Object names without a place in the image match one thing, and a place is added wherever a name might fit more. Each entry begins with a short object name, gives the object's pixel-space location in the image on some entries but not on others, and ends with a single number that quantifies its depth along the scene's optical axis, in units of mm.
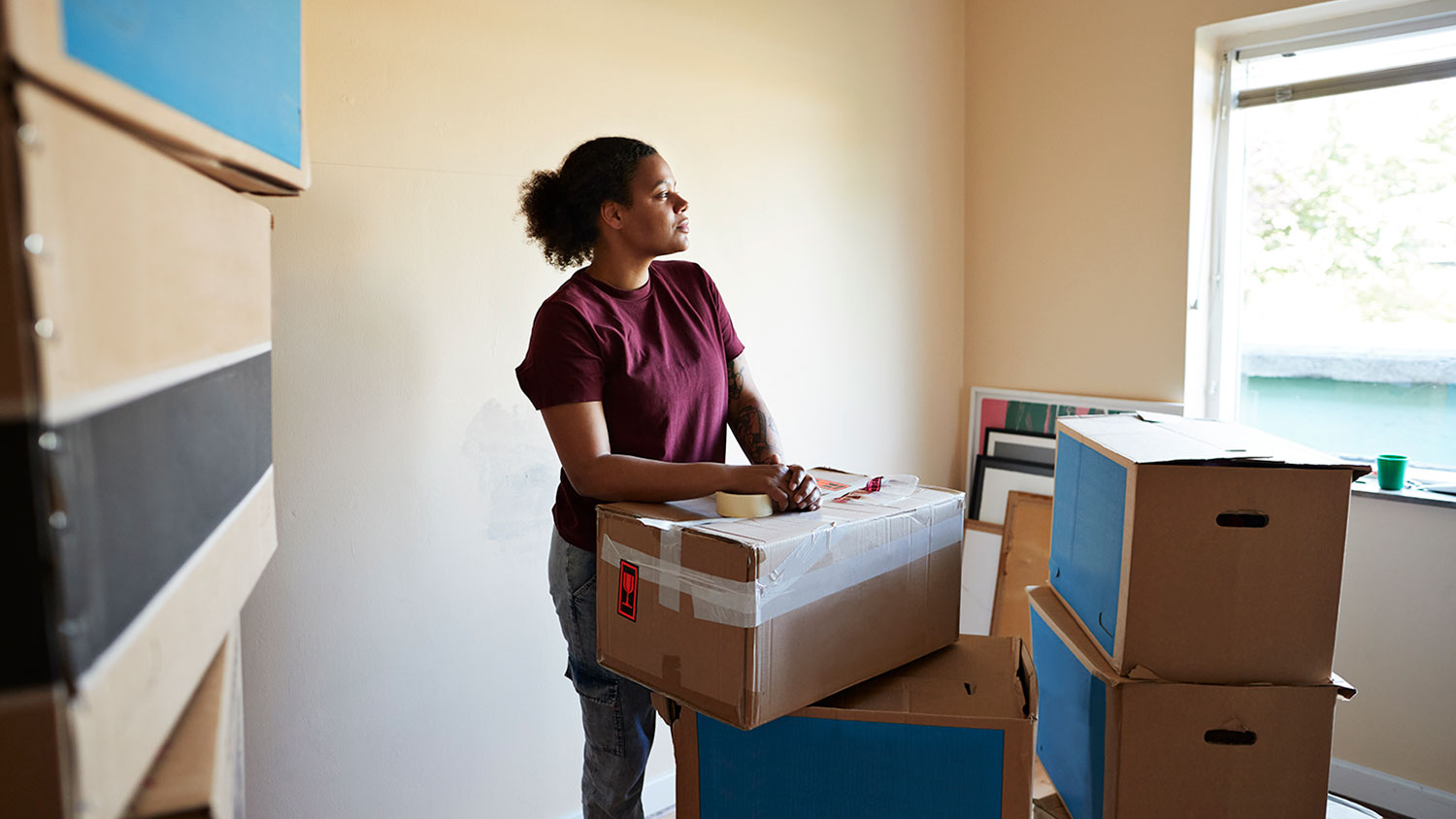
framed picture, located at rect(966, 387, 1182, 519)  2846
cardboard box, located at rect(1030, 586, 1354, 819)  1391
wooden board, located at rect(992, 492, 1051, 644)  2865
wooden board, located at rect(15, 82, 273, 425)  460
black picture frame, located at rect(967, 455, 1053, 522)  3053
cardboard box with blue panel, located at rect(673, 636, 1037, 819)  1289
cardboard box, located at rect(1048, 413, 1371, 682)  1351
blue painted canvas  544
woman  1412
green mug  2318
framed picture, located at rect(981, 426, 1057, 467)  2955
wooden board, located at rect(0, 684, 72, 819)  460
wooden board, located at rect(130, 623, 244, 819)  582
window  2402
